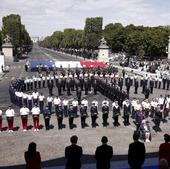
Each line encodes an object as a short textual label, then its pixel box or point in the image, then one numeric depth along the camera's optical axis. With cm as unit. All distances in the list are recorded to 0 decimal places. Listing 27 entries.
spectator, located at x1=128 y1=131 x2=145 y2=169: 1157
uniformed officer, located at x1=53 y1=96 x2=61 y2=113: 2481
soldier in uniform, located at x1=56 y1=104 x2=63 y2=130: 2169
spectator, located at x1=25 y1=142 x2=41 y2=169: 1105
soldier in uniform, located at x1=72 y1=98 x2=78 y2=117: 2407
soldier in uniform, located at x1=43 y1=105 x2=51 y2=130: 2127
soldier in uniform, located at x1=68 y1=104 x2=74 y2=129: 2205
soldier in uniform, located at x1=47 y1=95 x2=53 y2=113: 2585
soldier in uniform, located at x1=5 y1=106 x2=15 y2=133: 2102
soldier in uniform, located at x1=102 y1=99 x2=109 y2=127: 2265
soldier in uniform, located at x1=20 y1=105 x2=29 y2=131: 2127
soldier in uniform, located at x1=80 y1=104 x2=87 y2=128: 2208
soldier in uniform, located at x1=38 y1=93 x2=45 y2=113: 2662
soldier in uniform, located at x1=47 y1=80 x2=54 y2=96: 3425
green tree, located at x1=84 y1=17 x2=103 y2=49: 10550
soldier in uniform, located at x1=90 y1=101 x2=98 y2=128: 2234
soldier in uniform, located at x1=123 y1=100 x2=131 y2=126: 2294
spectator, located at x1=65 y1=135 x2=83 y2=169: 1141
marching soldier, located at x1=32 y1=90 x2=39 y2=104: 2728
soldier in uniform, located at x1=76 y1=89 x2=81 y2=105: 3077
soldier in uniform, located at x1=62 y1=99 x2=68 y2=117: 2451
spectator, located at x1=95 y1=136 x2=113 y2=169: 1143
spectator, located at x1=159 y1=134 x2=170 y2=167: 1170
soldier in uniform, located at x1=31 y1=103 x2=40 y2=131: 2139
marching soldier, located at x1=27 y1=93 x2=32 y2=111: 2711
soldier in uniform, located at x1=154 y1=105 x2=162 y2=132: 2184
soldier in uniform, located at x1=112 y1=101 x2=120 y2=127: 2245
